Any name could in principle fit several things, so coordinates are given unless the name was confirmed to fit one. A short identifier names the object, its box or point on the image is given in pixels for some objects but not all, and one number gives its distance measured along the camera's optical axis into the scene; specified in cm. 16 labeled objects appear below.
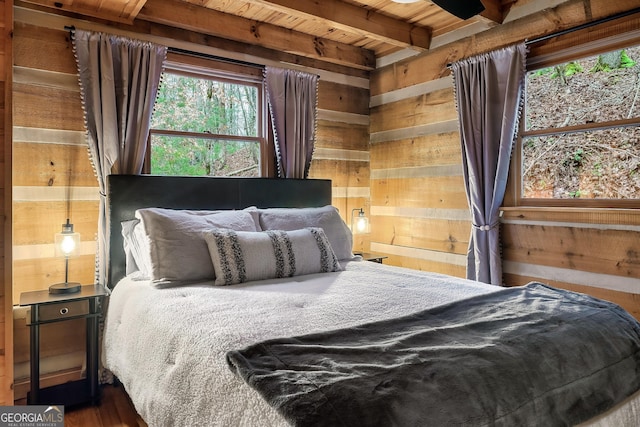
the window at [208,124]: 299
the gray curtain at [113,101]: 258
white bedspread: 123
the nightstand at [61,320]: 218
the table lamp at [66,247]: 231
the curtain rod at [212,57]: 294
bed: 100
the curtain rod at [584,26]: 233
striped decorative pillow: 221
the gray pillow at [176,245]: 219
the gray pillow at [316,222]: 278
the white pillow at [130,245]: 248
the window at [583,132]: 245
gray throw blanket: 93
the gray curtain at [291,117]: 339
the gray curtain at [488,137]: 283
